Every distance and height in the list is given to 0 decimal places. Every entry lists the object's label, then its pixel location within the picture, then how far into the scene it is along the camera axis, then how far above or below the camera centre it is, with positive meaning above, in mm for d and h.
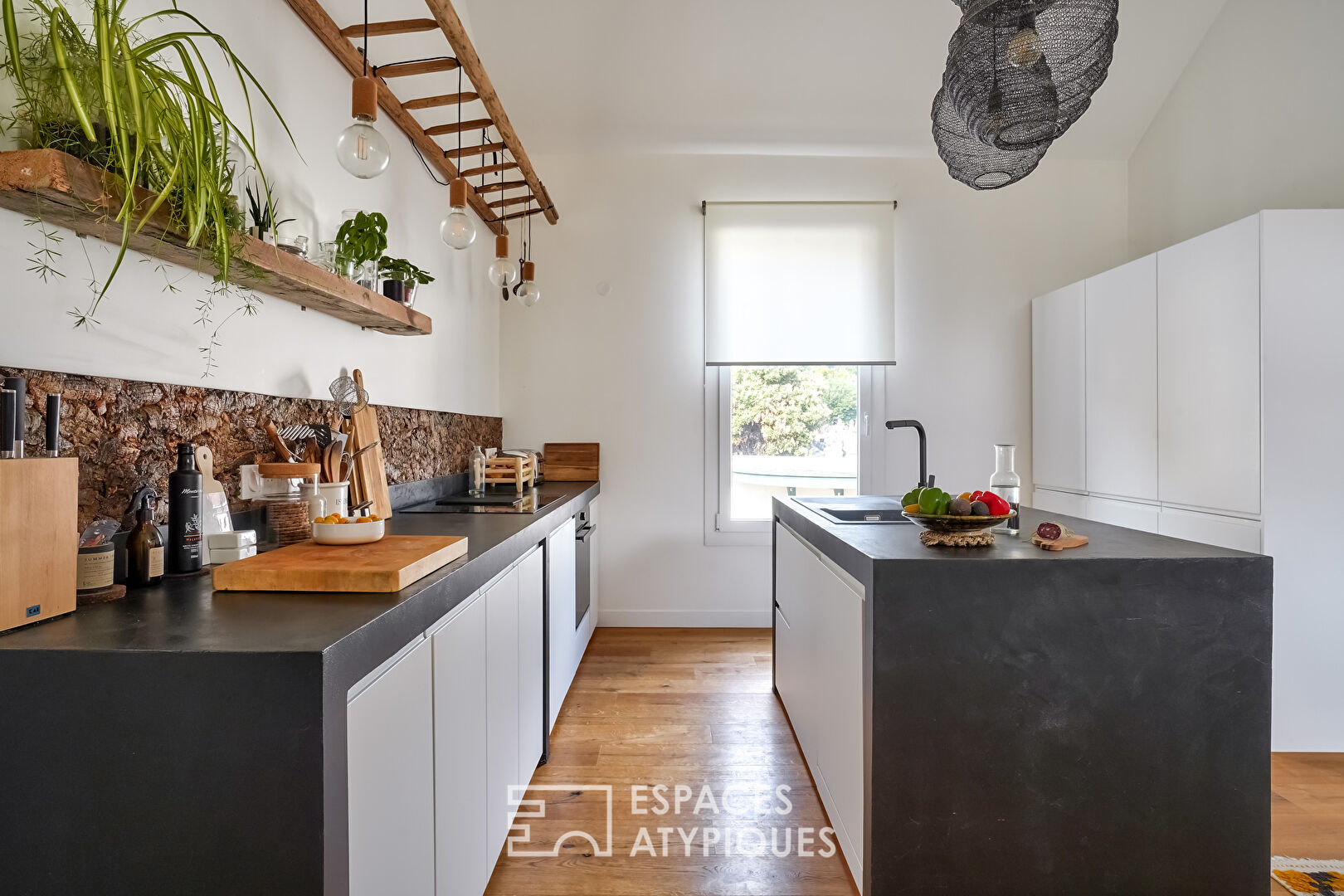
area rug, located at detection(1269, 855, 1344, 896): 1810 -1186
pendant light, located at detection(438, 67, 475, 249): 2148 +697
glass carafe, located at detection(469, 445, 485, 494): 3324 -107
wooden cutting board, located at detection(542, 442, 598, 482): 4141 -95
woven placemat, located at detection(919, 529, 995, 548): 1718 -241
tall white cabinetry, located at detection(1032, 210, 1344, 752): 2609 +120
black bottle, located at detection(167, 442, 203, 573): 1360 -127
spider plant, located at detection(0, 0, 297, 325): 995 +529
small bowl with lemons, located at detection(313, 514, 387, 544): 1512 -186
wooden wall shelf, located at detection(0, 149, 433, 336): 1015 +409
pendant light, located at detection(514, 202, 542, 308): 3254 +740
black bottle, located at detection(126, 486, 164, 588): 1276 -190
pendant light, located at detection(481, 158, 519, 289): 2844 +753
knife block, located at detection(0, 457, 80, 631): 957 -133
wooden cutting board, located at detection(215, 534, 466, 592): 1215 -224
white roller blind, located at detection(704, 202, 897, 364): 4121 +988
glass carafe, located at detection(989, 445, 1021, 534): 2033 -110
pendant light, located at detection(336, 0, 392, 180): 1603 +727
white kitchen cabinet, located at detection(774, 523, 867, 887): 1706 -708
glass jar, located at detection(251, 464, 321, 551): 1679 -136
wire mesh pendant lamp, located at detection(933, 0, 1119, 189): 1610 +937
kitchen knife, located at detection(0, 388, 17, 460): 993 +38
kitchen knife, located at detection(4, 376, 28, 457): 1010 +62
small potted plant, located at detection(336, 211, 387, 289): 2086 +640
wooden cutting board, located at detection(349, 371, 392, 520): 2230 -56
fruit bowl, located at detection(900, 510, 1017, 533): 1691 -196
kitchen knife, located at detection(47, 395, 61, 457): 1090 +36
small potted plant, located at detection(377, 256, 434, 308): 2379 +602
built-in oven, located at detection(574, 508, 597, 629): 3283 -600
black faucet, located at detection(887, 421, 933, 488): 2373 +29
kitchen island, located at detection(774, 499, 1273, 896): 1547 -639
